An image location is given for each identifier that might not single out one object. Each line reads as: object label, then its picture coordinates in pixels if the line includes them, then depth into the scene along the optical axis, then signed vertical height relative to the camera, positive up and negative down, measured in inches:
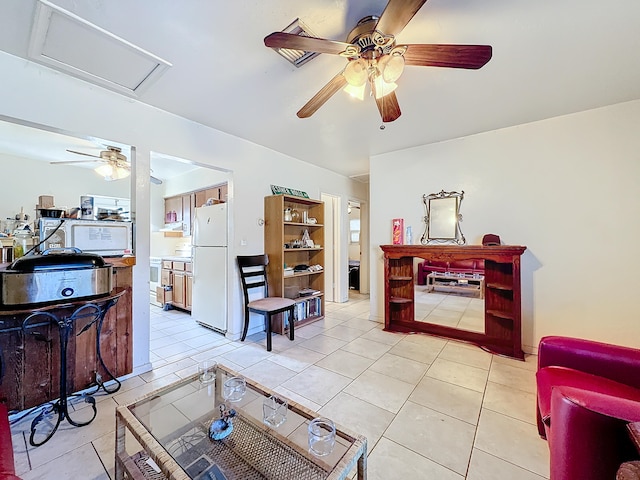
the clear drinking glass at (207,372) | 62.2 -32.8
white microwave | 74.0 +2.1
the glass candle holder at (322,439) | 41.0 -32.2
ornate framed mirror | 126.6 +11.3
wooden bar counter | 67.9 -33.2
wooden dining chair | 112.7 -26.7
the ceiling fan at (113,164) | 126.1 +40.8
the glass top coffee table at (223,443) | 39.4 -35.7
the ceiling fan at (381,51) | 48.2 +39.5
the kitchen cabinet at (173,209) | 193.6 +25.7
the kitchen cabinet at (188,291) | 160.1 -31.7
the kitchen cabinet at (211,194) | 164.4 +32.0
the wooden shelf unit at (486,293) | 104.6 -25.5
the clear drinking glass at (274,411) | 49.1 -33.5
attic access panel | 57.7 +49.8
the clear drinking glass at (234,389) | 55.8 -33.0
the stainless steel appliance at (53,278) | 55.3 -8.5
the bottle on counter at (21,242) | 78.6 +0.1
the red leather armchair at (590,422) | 34.8 -29.0
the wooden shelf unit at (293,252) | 133.0 -6.3
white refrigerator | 127.6 -13.4
